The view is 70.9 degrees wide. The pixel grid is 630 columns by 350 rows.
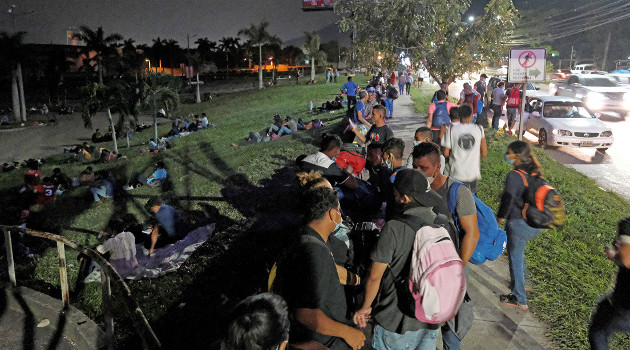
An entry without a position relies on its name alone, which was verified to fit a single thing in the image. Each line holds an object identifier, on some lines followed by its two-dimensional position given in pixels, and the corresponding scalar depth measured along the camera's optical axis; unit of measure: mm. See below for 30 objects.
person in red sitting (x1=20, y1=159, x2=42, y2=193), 13961
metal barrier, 2947
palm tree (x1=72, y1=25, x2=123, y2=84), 54606
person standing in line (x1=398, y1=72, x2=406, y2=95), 27111
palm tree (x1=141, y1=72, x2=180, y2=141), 23183
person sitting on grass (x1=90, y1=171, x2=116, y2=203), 13391
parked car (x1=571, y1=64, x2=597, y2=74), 51256
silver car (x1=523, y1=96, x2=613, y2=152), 12617
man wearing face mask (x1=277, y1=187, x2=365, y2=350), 2613
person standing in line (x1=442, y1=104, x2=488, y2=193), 5633
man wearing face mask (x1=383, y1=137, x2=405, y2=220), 4844
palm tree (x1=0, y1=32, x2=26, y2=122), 41250
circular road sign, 9234
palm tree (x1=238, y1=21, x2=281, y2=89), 47625
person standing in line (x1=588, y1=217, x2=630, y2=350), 3076
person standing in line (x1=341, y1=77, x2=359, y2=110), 17734
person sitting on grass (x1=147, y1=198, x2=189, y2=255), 7922
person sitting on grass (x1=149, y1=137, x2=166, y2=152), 21819
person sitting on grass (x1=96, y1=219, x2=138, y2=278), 7086
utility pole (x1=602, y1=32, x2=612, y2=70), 61022
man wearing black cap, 2781
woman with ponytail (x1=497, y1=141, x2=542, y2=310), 4336
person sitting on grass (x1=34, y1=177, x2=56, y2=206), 13836
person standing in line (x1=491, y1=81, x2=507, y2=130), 14367
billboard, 68881
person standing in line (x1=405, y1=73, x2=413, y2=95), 27594
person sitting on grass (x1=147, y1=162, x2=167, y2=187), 14662
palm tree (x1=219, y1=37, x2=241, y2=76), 74312
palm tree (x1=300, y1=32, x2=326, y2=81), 48938
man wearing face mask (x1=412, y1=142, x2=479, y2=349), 3225
